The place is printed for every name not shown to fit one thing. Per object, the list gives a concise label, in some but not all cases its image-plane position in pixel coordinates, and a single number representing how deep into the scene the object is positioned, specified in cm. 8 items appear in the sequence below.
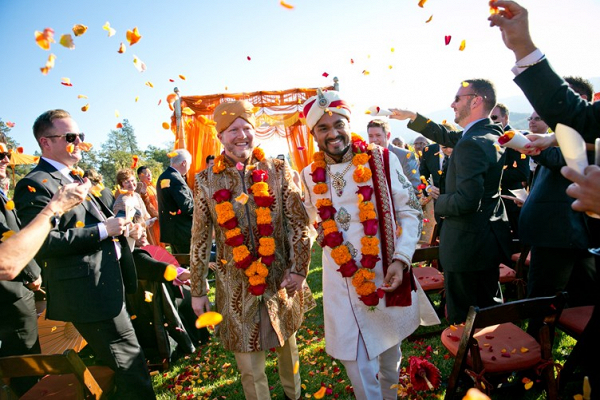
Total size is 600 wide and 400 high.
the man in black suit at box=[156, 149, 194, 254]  604
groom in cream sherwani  251
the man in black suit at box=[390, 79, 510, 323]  311
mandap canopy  1214
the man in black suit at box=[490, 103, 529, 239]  489
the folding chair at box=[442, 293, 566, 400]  221
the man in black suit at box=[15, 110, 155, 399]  252
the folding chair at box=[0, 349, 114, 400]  212
